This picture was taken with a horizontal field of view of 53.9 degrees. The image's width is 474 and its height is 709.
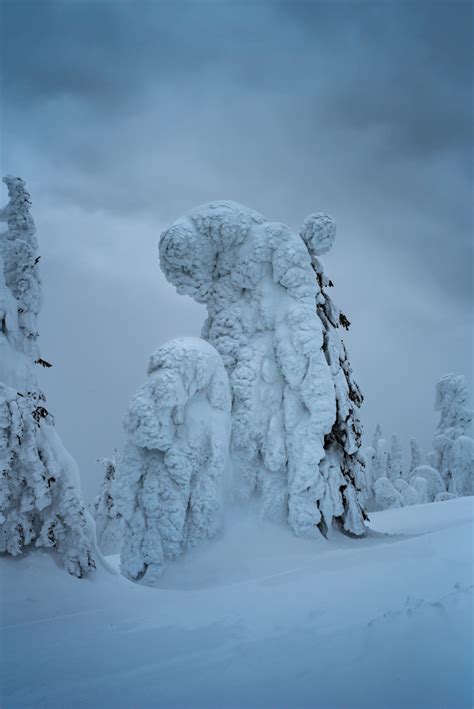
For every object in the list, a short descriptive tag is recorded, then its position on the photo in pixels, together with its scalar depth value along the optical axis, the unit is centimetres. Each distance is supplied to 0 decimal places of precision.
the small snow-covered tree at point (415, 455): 3619
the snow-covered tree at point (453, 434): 2373
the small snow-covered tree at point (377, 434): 3647
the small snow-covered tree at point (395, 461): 3528
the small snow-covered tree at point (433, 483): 2419
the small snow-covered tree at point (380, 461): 3219
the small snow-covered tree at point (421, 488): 2383
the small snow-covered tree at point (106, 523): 1677
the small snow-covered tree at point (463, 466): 2361
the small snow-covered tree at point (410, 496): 2369
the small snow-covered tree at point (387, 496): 2240
